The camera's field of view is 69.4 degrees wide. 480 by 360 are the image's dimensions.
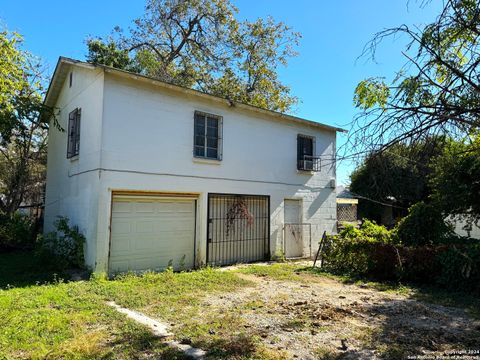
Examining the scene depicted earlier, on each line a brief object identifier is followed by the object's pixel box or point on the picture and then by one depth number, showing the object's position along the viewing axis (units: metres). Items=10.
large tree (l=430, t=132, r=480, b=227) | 9.16
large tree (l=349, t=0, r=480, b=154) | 3.51
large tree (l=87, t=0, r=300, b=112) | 22.67
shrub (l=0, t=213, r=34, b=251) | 13.75
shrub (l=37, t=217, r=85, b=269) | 9.25
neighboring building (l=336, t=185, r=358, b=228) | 22.91
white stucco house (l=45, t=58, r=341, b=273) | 9.19
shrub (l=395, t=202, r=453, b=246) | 9.50
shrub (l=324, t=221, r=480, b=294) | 7.82
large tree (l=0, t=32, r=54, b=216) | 11.34
